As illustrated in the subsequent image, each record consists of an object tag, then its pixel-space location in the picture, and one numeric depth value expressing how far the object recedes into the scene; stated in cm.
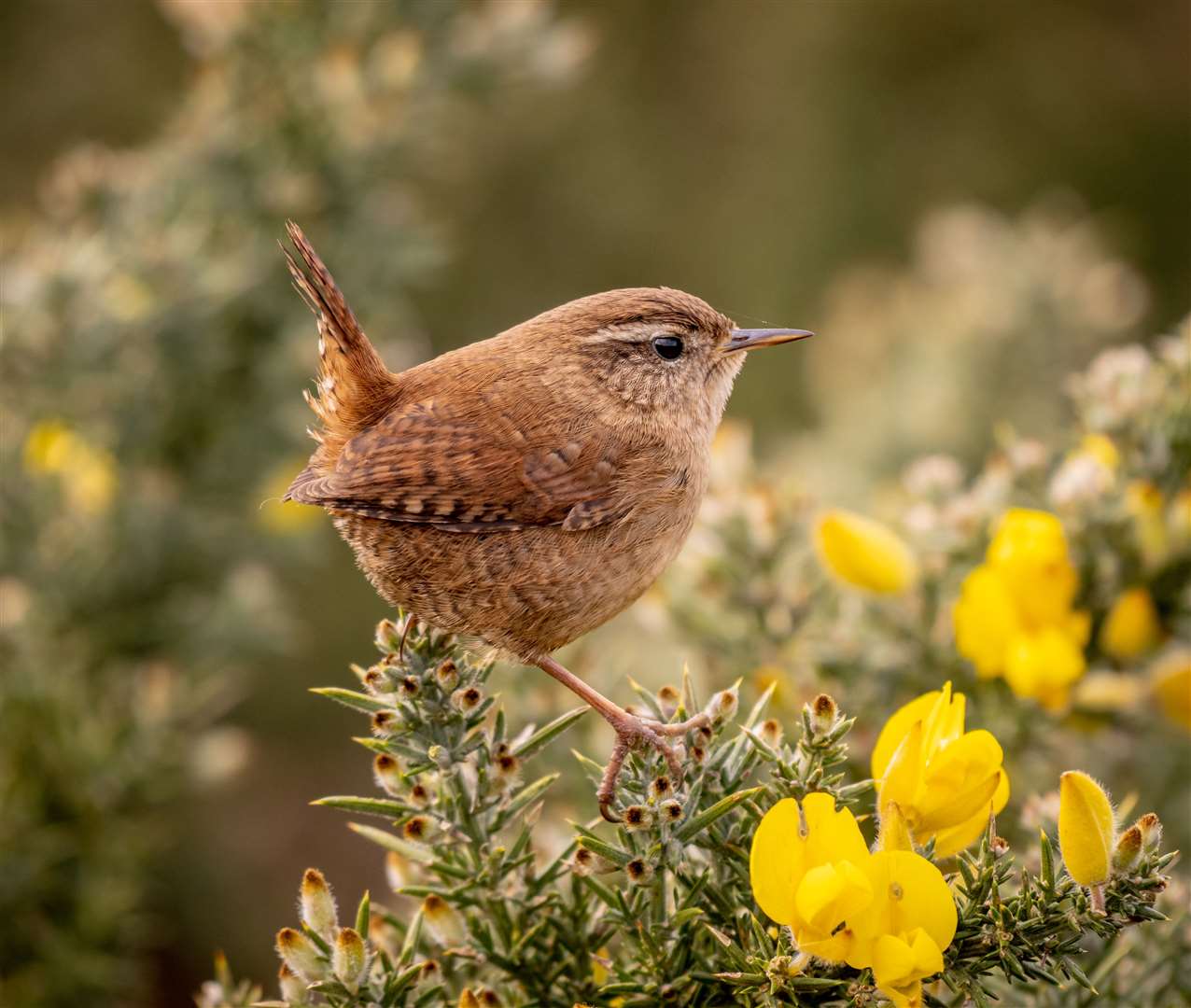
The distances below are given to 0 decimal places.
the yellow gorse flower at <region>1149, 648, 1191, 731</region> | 263
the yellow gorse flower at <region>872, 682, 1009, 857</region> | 256
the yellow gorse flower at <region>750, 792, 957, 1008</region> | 255
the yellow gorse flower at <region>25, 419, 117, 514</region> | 269
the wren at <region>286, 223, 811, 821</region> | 258
